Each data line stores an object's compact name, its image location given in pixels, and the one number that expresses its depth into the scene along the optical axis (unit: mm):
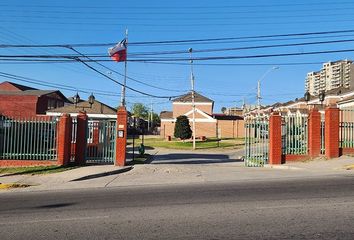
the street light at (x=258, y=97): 60394
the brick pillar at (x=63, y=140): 22516
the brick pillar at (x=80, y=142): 23312
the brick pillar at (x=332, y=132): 22656
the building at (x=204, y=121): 77312
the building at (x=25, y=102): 67625
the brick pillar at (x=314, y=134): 22875
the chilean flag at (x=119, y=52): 30331
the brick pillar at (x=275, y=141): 22688
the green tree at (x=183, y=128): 64562
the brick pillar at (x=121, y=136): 22891
